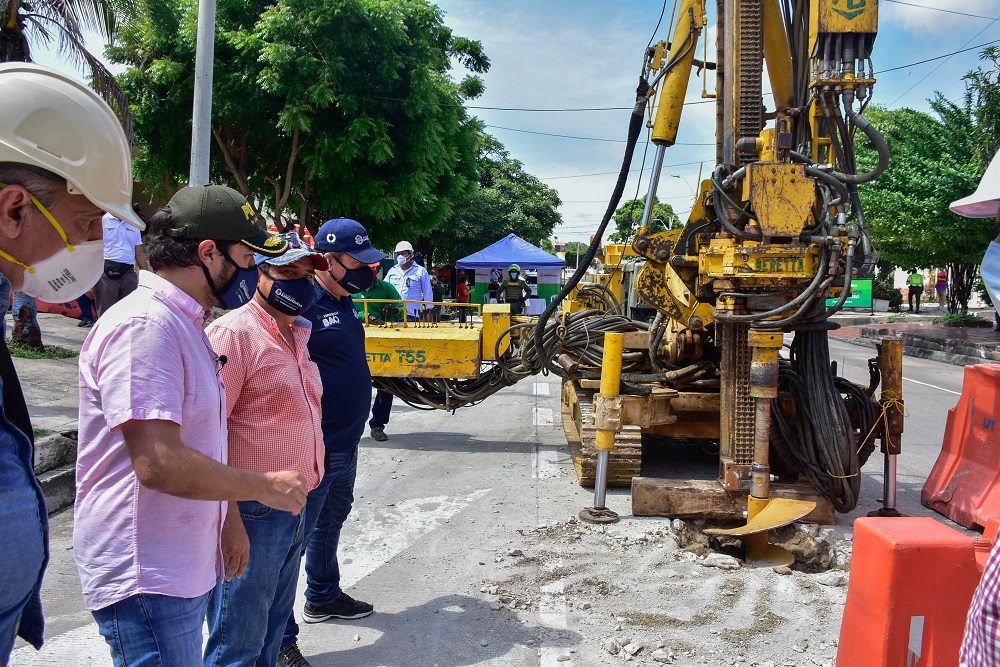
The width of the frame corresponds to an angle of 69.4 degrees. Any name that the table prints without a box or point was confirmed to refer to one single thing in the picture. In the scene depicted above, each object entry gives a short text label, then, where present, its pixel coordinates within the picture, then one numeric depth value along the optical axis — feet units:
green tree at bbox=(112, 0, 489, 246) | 45.09
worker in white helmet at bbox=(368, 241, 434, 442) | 31.71
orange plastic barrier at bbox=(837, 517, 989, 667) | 8.39
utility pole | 26.61
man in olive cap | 5.89
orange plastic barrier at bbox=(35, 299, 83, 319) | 46.74
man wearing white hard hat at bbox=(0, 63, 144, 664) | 4.89
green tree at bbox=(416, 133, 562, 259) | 110.42
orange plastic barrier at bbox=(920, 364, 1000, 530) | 17.56
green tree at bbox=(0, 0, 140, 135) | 26.94
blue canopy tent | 80.84
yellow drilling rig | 15.71
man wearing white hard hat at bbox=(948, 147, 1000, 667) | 5.09
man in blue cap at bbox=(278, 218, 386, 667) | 11.23
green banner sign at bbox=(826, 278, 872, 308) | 92.07
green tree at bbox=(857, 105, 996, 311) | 55.93
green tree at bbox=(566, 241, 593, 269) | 270.75
